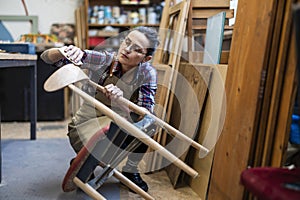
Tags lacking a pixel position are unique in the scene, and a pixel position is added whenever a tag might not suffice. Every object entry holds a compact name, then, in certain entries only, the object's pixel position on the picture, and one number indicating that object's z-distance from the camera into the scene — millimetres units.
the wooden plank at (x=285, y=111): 1035
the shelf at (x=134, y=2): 3686
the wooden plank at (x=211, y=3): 2042
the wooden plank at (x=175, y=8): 2052
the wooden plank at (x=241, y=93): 1131
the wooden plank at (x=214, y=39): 1714
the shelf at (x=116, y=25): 3656
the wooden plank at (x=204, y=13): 2066
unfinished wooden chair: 1064
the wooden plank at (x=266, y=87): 1081
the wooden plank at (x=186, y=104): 1732
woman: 1462
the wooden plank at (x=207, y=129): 1553
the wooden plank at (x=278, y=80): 1055
